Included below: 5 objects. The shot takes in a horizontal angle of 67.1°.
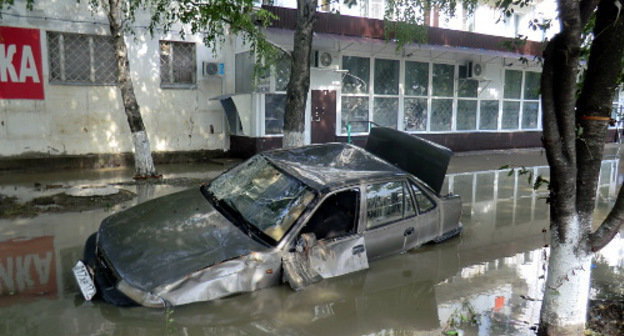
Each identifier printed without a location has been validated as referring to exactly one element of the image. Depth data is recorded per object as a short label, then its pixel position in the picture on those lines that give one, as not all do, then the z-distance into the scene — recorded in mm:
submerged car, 3676
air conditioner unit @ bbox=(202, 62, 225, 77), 12211
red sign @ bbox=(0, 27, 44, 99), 10133
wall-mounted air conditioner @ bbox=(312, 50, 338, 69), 13156
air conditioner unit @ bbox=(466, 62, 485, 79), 16359
